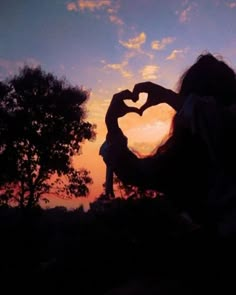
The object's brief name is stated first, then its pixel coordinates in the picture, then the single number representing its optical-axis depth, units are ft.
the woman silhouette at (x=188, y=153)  7.09
